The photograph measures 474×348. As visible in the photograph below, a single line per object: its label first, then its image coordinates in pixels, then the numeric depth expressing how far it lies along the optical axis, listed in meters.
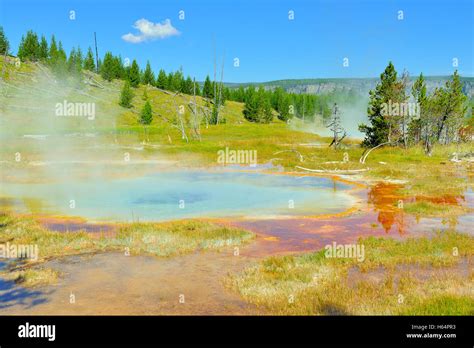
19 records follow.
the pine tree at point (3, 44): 97.50
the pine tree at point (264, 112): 103.25
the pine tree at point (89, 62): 112.01
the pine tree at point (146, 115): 75.06
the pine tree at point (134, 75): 108.31
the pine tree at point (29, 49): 100.25
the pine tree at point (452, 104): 45.75
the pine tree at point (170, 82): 113.88
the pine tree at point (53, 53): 97.53
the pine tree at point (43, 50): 102.56
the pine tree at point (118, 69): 109.72
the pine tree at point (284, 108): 120.50
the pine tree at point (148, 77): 116.69
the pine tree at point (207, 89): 114.79
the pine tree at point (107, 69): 105.50
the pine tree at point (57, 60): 93.12
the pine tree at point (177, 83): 114.19
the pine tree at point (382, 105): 45.25
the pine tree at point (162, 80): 113.62
